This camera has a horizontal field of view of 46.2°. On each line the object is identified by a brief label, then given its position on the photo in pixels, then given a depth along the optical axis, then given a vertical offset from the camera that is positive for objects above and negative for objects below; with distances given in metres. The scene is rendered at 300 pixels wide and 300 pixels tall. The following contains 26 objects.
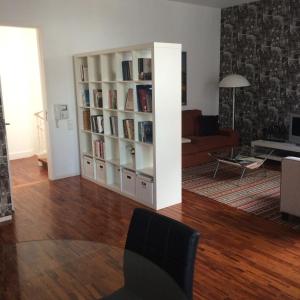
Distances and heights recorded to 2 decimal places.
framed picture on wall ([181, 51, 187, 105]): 6.63 -0.03
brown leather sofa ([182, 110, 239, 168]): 5.89 -1.07
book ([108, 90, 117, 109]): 4.55 -0.22
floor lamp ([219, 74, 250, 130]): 6.34 -0.06
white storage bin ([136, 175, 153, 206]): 4.11 -1.28
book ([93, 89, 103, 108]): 4.82 -0.22
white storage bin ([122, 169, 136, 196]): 4.40 -1.26
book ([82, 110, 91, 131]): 5.20 -0.55
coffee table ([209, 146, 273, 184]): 4.88 -1.14
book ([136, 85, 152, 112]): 3.97 -0.19
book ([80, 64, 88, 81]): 5.07 +0.14
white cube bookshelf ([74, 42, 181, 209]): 3.87 -0.48
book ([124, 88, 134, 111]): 4.25 -0.24
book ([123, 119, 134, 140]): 4.33 -0.57
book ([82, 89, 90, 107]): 5.16 -0.21
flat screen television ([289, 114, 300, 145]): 5.82 -0.86
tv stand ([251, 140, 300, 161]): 5.70 -1.15
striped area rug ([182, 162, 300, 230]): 4.03 -1.47
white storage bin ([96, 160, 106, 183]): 4.96 -1.25
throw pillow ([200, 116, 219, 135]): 6.55 -0.85
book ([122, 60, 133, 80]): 4.21 +0.14
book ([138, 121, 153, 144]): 4.07 -0.59
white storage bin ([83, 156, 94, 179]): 5.24 -1.26
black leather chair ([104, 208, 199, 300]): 1.60 -0.85
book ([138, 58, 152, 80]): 3.91 +0.14
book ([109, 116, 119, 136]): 4.60 -0.57
